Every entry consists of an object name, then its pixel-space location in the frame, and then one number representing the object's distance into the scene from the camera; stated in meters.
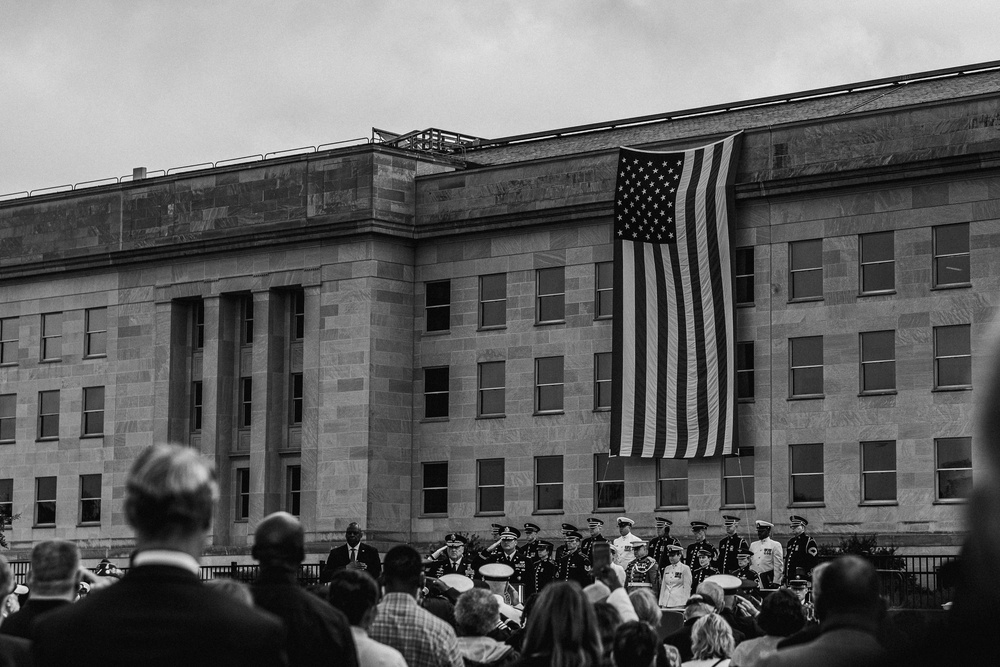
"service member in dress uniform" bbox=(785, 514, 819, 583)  34.22
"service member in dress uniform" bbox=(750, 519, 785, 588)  34.56
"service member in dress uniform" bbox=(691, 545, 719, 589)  34.22
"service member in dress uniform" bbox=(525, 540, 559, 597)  34.72
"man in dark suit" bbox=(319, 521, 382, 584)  32.50
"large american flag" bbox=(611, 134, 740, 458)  46.47
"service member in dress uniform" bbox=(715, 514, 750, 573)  35.09
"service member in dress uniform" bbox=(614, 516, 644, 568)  36.38
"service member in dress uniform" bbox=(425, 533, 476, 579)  31.09
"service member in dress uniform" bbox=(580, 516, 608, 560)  36.94
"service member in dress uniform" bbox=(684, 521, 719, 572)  34.81
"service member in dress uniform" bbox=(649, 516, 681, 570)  36.66
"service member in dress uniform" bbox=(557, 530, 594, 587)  34.39
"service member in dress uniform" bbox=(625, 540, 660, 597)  33.88
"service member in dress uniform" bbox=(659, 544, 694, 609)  32.59
